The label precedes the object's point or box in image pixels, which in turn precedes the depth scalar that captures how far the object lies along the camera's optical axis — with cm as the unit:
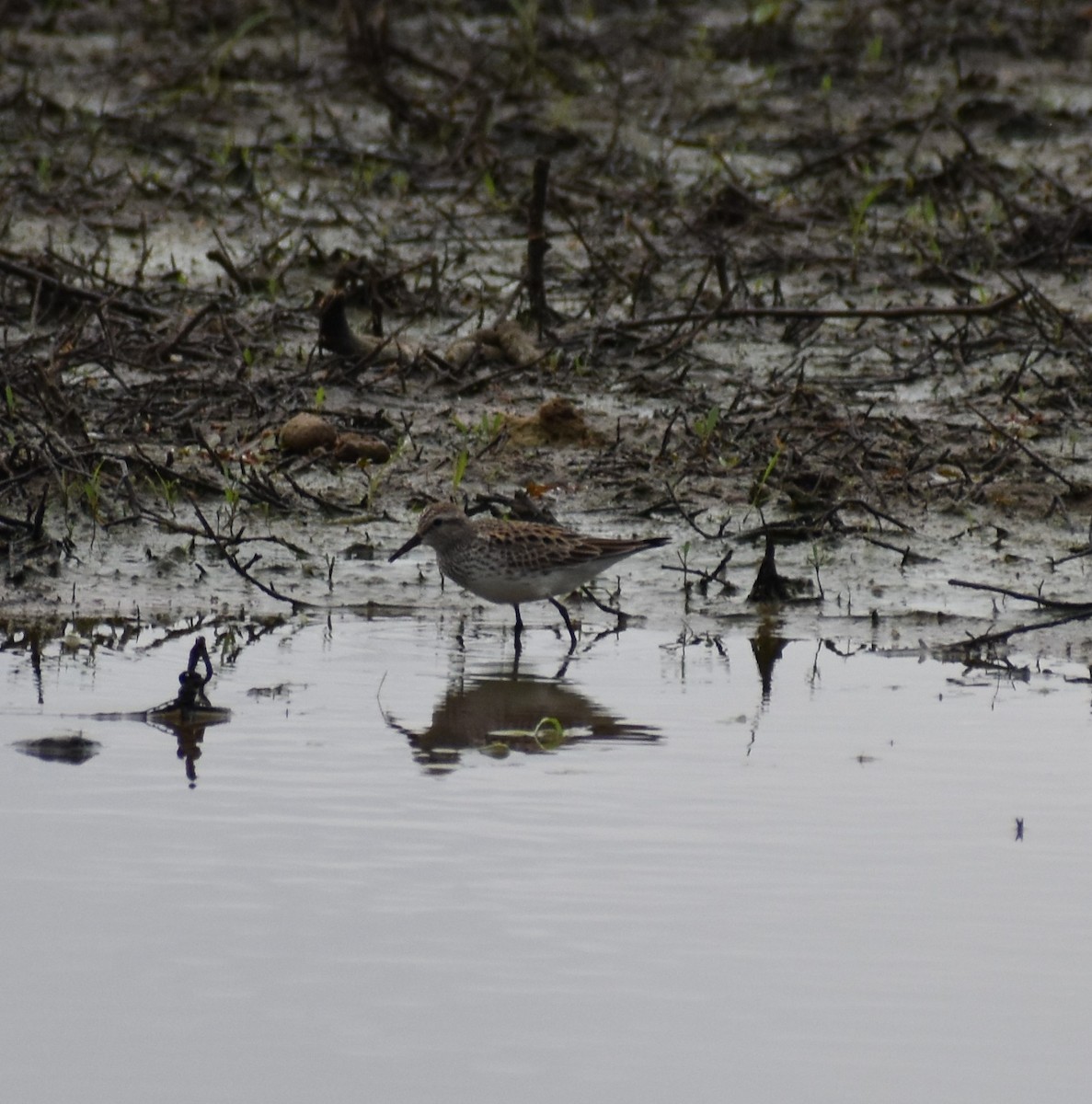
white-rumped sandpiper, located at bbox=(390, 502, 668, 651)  1542
